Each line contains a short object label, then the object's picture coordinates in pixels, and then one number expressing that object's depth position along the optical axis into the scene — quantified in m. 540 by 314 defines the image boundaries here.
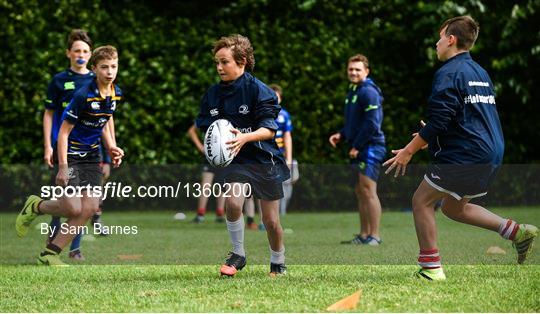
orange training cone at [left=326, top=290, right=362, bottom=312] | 9.55
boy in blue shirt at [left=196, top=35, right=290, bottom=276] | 12.63
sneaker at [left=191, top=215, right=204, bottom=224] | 24.72
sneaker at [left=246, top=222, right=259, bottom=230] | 22.97
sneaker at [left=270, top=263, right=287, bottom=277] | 12.78
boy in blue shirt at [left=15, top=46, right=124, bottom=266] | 14.33
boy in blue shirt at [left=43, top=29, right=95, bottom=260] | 16.36
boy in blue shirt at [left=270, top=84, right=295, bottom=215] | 23.11
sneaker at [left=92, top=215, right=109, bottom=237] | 19.37
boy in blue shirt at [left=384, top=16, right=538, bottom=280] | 11.52
